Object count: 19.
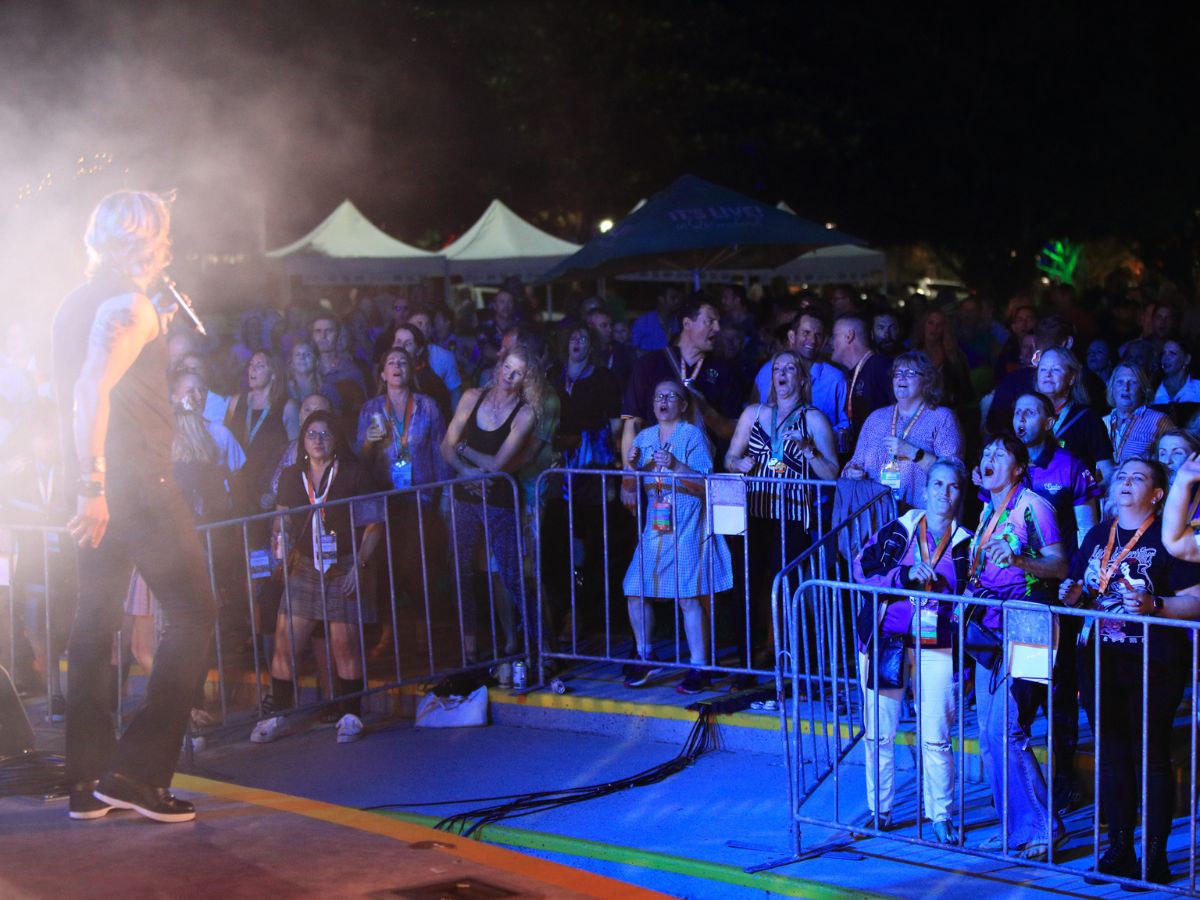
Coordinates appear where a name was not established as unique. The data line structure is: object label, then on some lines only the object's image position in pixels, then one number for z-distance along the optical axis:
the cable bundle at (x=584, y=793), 6.53
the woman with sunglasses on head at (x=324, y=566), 8.03
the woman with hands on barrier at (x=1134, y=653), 5.48
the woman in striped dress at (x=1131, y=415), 7.74
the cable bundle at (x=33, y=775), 5.66
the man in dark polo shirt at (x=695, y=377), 8.61
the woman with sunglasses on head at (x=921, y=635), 5.97
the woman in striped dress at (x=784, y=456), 7.69
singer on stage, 4.93
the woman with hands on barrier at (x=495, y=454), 8.29
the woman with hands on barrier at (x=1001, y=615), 5.84
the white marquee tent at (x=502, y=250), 21.12
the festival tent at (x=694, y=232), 13.67
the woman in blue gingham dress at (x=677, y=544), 7.88
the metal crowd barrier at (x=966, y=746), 5.40
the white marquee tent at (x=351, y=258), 20.61
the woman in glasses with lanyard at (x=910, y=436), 7.30
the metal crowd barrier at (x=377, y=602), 8.00
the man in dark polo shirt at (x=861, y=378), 8.42
